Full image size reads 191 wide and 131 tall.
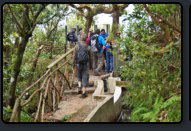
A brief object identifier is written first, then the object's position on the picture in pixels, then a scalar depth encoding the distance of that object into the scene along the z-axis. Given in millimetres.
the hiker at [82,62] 5000
